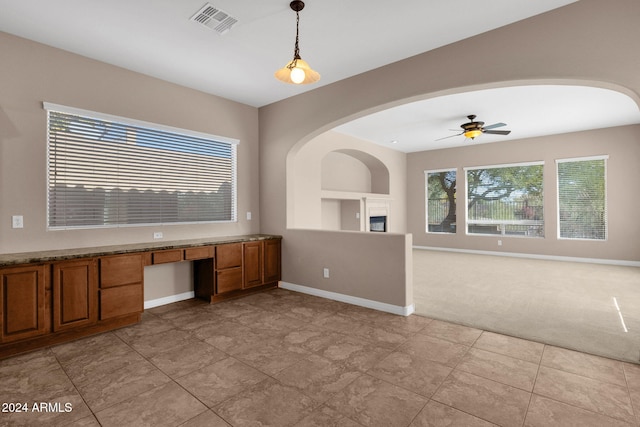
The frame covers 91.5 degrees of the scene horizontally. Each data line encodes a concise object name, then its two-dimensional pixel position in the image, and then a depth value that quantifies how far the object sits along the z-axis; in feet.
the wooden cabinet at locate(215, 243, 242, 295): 13.62
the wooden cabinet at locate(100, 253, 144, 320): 10.46
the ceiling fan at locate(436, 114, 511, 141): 18.85
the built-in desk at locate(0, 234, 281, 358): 8.87
